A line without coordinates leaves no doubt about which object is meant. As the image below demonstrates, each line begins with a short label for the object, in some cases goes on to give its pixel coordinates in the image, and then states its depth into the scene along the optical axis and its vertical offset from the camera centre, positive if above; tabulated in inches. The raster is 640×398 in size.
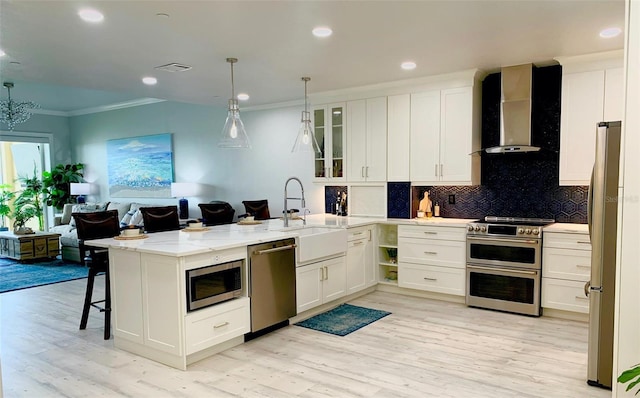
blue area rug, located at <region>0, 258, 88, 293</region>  241.5 -56.4
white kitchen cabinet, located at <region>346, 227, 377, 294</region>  200.2 -39.0
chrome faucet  185.5 -17.0
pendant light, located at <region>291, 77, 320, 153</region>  188.5 +17.6
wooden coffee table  297.4 -44.8
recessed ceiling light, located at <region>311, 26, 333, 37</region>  135.0 +46.1
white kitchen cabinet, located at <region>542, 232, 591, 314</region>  168.4 -37.3
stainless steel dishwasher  152.1 -37.9
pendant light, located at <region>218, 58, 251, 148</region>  167.2 +18.5
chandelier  271.9 +43.9
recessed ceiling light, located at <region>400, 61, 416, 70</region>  178.0 +46.4
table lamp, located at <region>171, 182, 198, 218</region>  306.8 -9.0
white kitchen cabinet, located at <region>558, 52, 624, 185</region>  167.3 +27.3
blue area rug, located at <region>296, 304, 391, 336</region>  166.6 -57.4
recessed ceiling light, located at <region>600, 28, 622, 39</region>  139.4 +46.2
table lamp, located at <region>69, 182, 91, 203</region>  382.9 -7.8
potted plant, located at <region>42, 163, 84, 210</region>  392.2 -3.0
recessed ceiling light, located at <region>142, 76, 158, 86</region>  196.1 +45.5
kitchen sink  169.7 -26.5
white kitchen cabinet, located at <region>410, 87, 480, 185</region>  198.8 +18.1
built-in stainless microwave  131.5 -33.4
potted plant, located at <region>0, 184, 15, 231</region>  371.3 -15.2
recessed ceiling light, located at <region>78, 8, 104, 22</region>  117.8 +45.5
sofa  303.1 -31.2
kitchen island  129.3 -38.1
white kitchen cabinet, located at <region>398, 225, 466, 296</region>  194.7 -37.8
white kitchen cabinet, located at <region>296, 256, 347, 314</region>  171.9 -43.6
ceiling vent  174.9 +45.6
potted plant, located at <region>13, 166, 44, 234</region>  387.5 -14.8
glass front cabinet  235.1 +21.2
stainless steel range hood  182.1 +27.9
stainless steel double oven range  176.2 -37.1
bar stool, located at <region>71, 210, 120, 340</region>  158.6 -24.6
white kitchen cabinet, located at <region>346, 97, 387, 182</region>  222.1 +19.3
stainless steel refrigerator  114.3 -20.2
